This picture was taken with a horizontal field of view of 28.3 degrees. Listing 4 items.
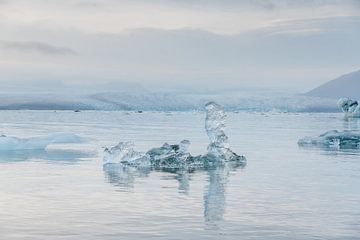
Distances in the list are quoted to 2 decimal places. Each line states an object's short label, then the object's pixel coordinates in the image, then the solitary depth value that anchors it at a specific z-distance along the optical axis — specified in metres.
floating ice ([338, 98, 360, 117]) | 146.12
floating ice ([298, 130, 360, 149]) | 52.19
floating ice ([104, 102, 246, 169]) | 33.12
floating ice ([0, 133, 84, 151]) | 41.41
